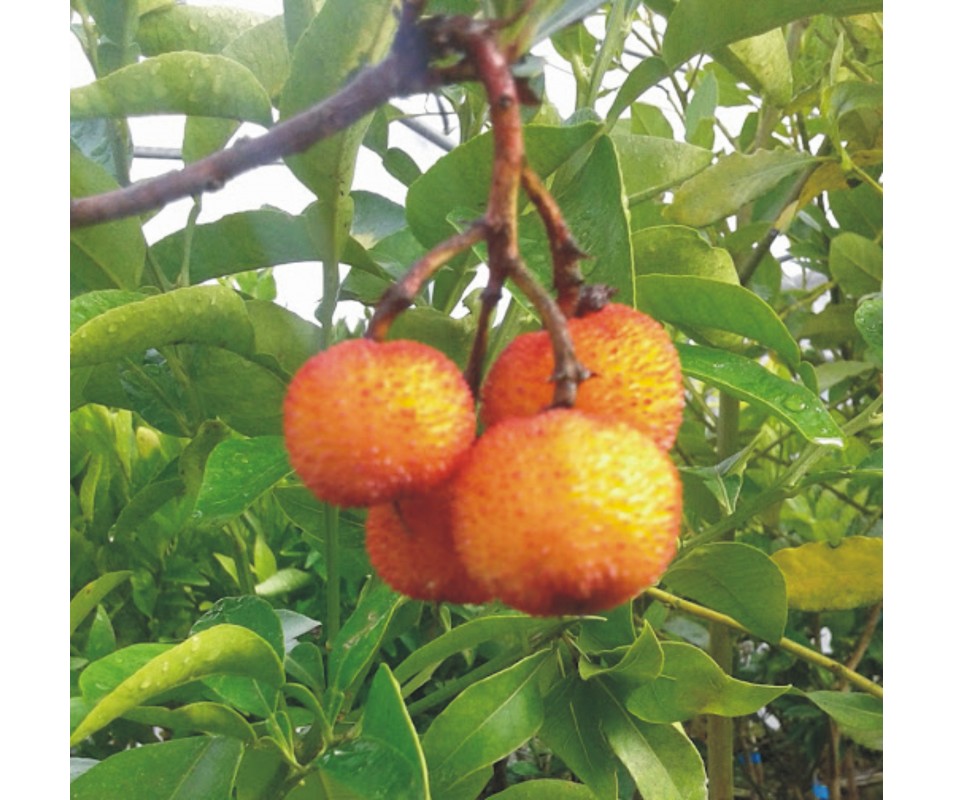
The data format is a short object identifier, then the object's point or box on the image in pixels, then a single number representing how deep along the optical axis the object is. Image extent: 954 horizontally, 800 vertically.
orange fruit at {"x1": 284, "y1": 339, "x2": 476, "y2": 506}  0.28
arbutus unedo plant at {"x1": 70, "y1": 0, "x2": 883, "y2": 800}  0.28
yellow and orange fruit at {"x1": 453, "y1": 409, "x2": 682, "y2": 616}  0.26
